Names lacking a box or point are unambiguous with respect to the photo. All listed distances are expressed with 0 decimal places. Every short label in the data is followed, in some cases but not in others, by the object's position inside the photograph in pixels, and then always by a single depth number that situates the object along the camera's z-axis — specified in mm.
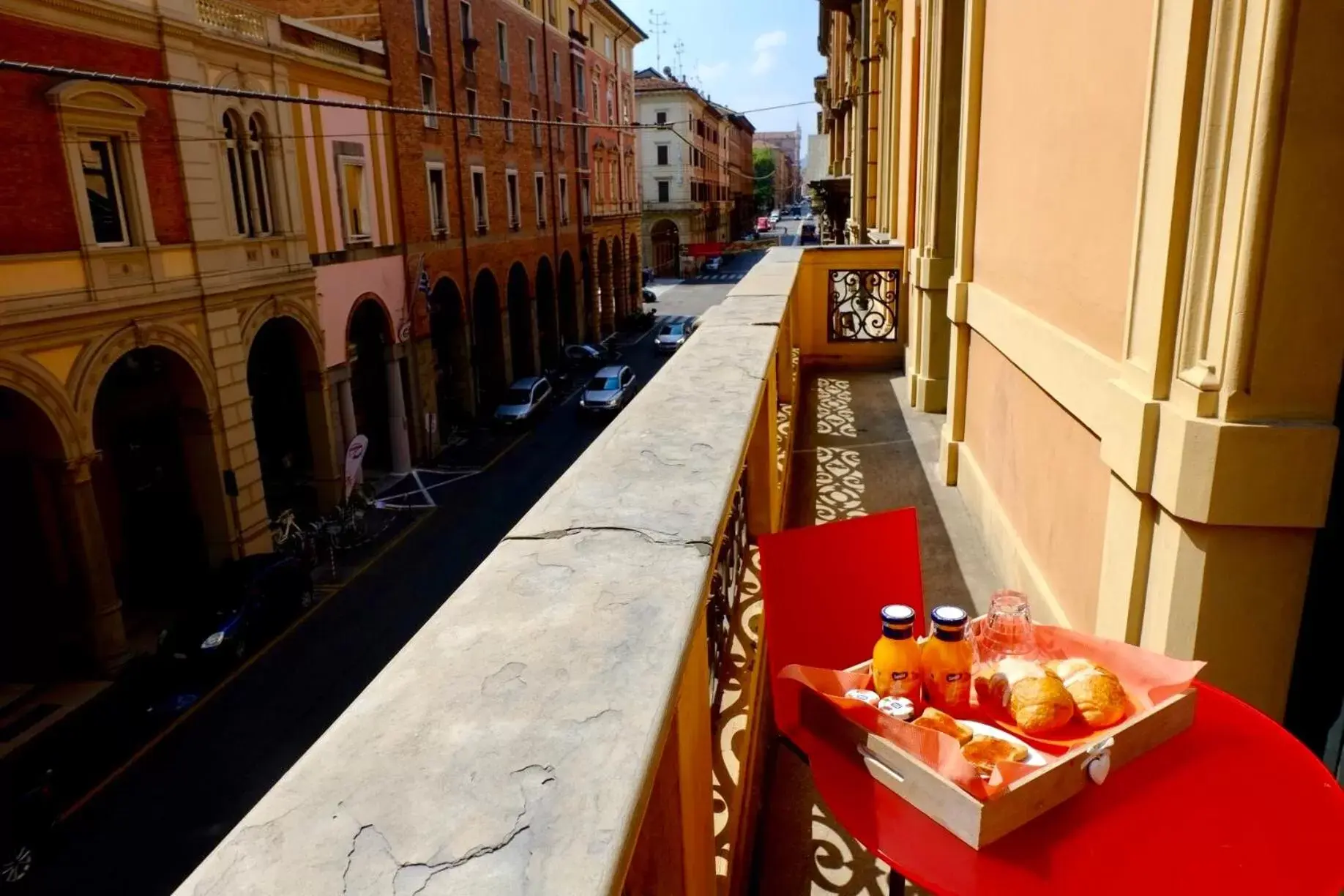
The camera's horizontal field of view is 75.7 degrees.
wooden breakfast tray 1660
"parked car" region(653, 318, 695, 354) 38062
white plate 1887
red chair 2447
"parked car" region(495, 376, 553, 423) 27703
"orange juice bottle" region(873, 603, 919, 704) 2113
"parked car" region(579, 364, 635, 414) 27797
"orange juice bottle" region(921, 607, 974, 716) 2146
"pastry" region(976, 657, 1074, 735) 2002
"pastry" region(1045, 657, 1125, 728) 2012
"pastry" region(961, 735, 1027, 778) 1845
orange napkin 2010
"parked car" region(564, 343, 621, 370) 37250
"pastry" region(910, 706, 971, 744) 1947
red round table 1646
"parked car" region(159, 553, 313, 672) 13516
